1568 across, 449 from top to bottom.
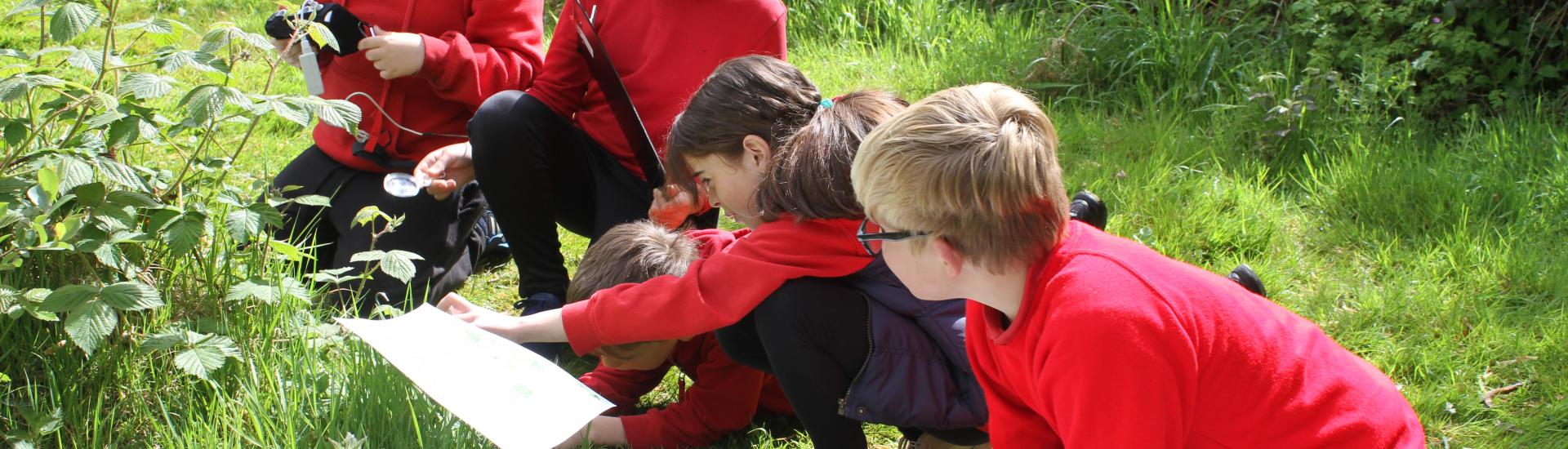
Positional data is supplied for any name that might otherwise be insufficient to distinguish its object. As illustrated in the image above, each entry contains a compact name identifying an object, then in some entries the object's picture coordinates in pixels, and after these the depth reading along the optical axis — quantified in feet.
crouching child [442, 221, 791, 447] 7.77
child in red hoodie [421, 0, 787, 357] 9.30
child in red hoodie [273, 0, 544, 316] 9.99
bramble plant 6.02
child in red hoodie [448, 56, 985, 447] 6.85
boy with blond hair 4.63
